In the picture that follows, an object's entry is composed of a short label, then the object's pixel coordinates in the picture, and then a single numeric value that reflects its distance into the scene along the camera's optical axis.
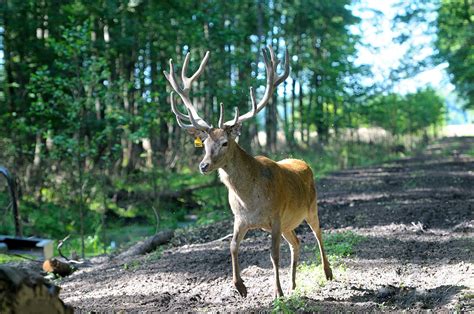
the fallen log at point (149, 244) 11.76
